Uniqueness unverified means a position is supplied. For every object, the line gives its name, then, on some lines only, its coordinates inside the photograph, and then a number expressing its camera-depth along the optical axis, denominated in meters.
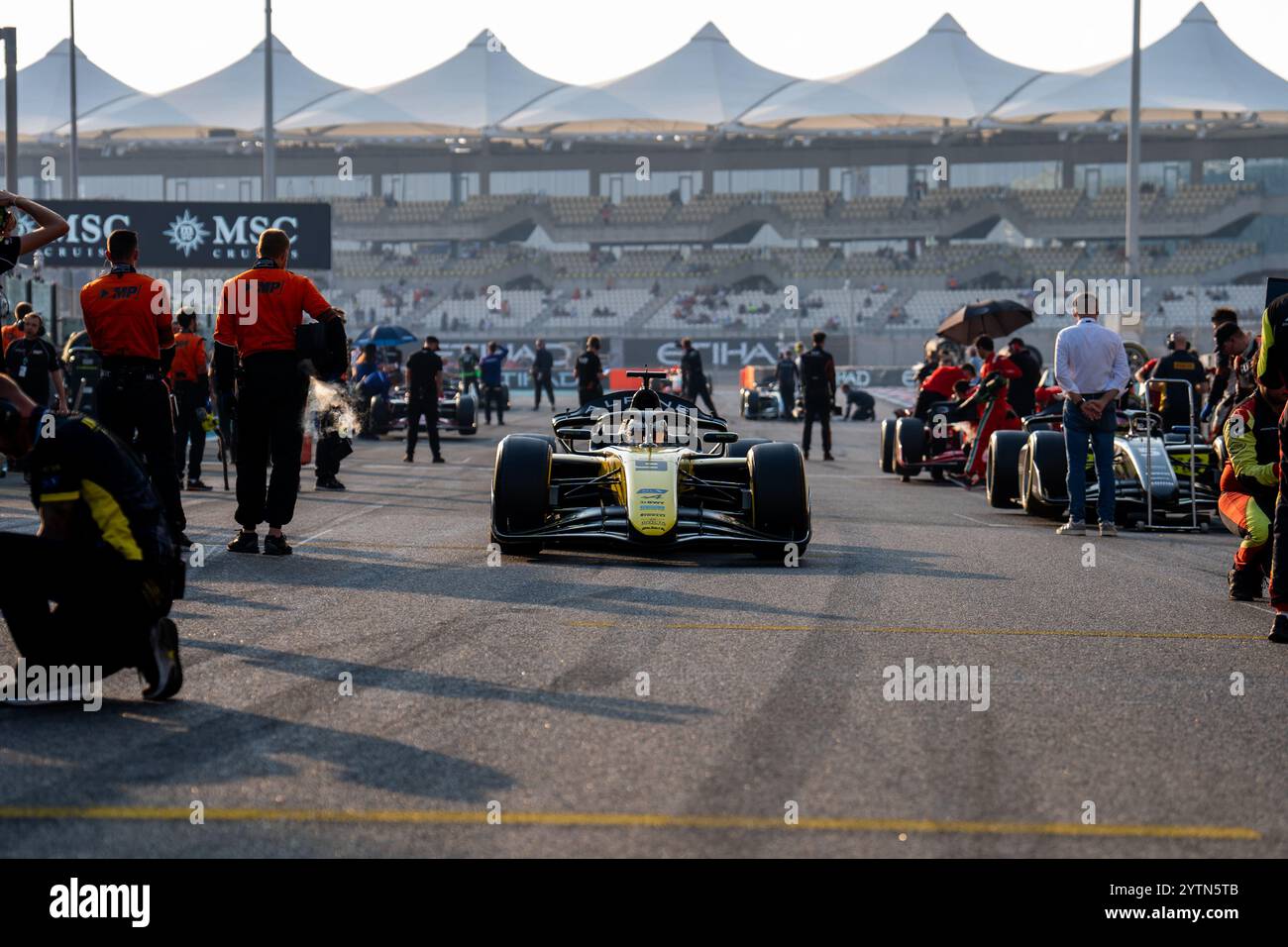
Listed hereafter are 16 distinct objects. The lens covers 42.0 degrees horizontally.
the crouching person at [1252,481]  8.31
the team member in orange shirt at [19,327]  15.02
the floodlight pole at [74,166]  40.17
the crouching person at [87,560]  5.31
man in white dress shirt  12.03
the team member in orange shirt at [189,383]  15.41
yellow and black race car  9.84
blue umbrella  29.83
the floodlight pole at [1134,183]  34.03
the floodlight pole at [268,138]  35.84
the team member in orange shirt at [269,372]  9.70
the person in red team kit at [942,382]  18.94
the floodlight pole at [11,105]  23.98
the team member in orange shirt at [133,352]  9.23
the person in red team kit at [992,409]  16.19
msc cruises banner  38.28
